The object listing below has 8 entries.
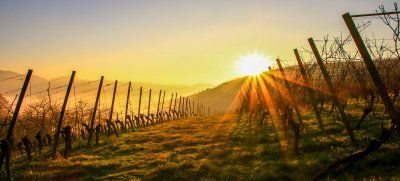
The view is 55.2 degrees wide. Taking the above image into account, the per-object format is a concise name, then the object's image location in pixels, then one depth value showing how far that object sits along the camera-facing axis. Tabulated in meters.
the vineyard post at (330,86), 13.52
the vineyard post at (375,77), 9.42
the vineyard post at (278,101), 17.21
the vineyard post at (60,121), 21.28
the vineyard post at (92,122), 25.09
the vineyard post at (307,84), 17.27
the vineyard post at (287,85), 18.46
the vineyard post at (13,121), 14.98
